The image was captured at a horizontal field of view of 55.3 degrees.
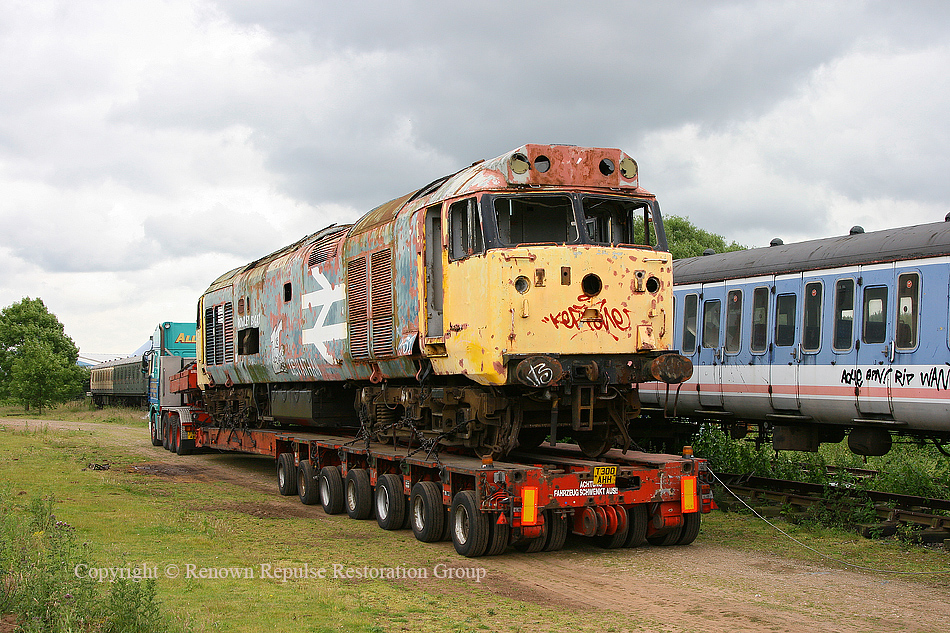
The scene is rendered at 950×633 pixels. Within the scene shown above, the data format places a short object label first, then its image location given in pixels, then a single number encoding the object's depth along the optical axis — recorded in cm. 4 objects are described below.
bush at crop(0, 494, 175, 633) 635
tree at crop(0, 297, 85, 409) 5091
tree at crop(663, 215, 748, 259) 4900
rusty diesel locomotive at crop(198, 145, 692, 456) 999
